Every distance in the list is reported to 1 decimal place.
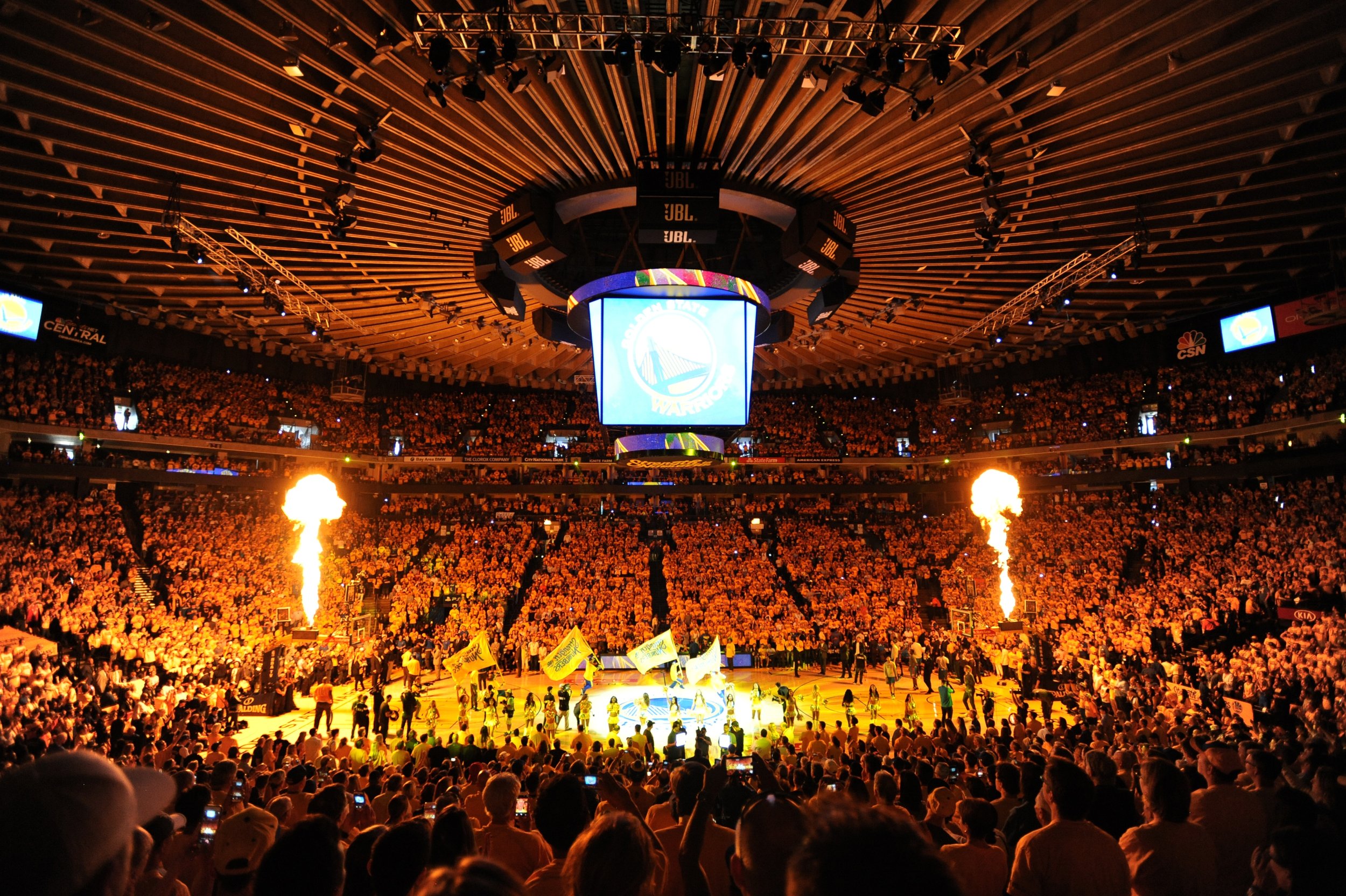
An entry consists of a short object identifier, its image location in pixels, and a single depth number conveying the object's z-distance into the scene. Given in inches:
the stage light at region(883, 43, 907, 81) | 379.6
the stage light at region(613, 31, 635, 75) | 371.2
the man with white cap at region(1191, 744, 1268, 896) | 193.5
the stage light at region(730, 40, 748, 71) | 373.4
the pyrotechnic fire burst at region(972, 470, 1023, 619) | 1114.7
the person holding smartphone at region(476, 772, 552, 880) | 164.4
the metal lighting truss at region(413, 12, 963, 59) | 367.2
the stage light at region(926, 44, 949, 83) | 381.4
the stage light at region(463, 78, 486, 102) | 382.0
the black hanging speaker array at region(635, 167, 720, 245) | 527.5
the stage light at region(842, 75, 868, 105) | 405.7
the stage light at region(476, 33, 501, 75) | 364.2
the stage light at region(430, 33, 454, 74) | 371.6
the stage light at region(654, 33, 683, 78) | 362.3
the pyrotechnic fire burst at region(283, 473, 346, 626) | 971.3
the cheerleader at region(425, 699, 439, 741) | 781.9
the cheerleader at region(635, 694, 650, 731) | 784.3
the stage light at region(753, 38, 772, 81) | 371.6
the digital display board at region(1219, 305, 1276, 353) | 1008.9
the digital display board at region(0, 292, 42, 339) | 906.7
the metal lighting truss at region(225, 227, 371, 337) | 629.0
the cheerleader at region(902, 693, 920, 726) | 751.1
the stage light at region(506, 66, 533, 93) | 395.2
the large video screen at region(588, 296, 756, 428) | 613.6
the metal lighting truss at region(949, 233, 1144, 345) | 661.3
